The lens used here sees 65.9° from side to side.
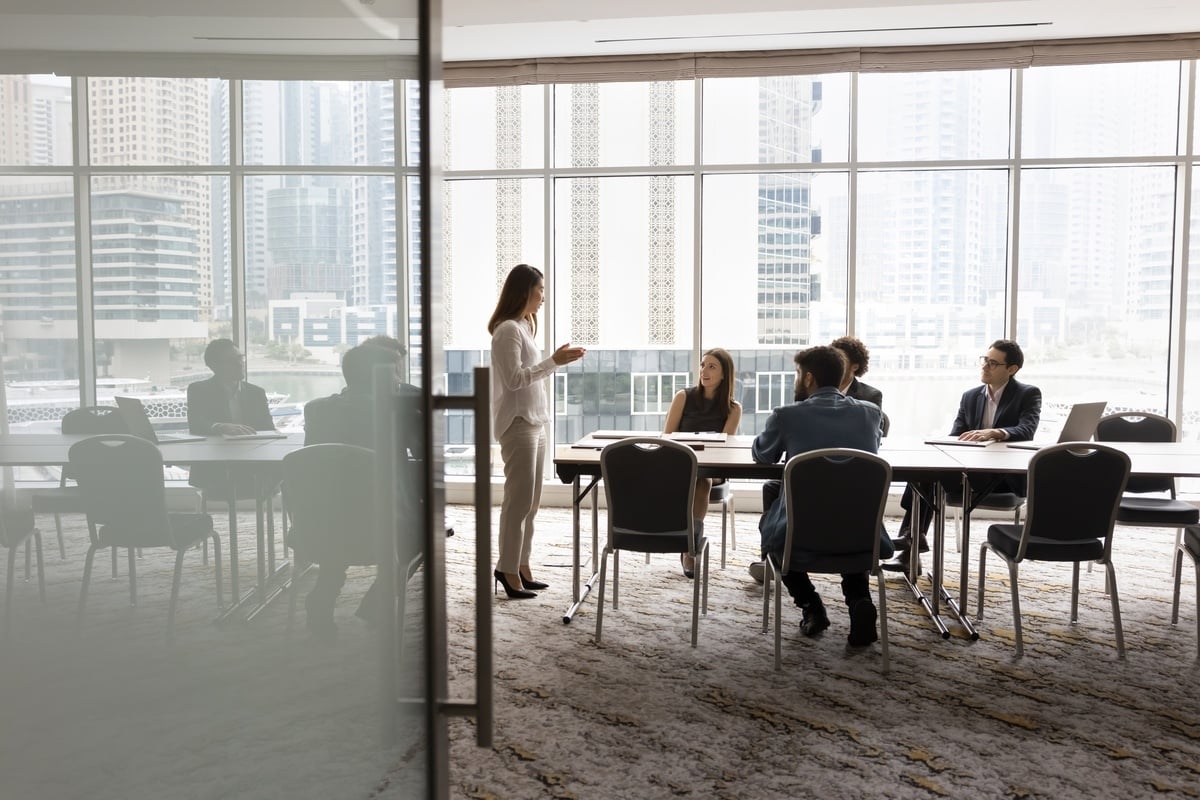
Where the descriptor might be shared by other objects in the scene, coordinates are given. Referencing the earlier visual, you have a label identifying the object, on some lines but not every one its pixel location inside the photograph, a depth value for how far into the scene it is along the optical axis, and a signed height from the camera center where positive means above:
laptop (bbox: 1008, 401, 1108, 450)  4.65 -0.38
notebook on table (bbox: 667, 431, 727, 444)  4.97 -0.51
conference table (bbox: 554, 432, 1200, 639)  4.15 -0.55
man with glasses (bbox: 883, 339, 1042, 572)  5.12 -0.35
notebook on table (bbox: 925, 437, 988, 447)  4.95 -0.52
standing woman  4.53 -0.29
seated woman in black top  5.55 -0.36
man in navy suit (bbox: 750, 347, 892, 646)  3.94 -0.38
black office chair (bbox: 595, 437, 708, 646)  3.91 -0.66
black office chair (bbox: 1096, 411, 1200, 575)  4.55 -0.78
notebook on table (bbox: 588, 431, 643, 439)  5.04 -0.51
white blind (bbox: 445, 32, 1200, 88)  6.61 +2.10
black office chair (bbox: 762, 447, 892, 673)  3.63 -0.67
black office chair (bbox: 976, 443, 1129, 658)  3.77 -0.66
